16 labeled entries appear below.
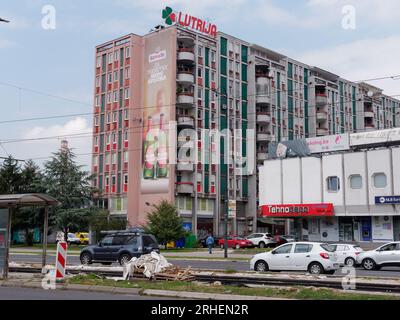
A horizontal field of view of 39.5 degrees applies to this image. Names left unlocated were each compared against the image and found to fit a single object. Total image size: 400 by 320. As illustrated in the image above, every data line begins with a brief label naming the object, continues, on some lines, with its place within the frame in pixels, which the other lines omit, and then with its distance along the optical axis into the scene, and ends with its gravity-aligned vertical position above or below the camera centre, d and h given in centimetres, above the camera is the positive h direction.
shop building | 4803 +230
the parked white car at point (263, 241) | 5691 -225
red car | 5638 -243
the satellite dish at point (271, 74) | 7694 +2006
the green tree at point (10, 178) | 6906 +511
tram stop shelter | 1955 +37
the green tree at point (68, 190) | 6244 +333
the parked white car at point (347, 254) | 3031 -192
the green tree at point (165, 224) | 5259 -47
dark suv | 2844 -149
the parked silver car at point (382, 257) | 2774 -194
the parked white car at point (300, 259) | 2314 -170
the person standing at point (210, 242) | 4638 -191
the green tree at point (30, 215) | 6412 +49
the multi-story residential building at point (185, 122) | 6600 +1217
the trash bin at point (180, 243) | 5762 -249
